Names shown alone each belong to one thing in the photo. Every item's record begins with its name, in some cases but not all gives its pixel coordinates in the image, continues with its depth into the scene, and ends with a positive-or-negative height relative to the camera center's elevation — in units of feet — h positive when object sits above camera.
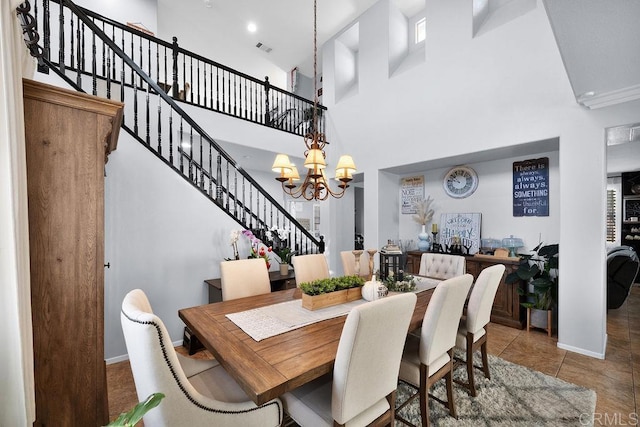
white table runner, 5.10 -2.26
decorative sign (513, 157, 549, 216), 12.16 +0.87
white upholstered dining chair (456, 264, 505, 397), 6.70 -2.70
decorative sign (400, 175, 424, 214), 16.44 +0.96
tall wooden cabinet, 4.12 -0.58
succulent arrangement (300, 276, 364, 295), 6.37 -1.87
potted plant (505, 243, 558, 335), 10.50 -2.98
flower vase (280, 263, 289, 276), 10.94 -2.37
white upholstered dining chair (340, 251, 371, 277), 10.40 -2.08
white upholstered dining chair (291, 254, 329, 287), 9.20 -2.01
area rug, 6.18 -4.83
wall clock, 14.33 +1.38
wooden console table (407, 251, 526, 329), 11.37 -3.82
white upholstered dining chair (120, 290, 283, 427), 3.41 -2.33
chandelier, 7.87 +1.22
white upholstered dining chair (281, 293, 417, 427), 3.81 -2.50
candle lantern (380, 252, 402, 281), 8.25 -1.73
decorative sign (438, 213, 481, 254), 14.11 -1.17
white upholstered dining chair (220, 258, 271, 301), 7.64 -2.00
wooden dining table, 3.59 -2.24
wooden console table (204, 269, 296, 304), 9.39 -2.71
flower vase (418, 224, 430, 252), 14.83 -1.86
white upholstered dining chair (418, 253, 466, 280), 9.91 -2.20
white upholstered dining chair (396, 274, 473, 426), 5.30 -2.79
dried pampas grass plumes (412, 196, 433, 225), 15.72 -0.25
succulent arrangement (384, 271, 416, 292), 7.73 -2.18
